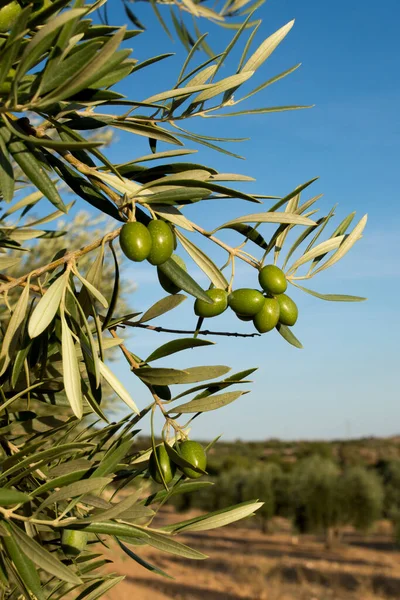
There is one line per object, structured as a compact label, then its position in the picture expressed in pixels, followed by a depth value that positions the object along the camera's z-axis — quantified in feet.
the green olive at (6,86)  1.44
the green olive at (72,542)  1.72
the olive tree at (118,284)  1.52
